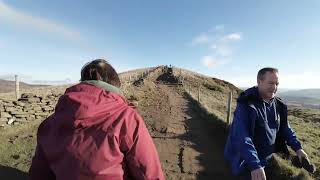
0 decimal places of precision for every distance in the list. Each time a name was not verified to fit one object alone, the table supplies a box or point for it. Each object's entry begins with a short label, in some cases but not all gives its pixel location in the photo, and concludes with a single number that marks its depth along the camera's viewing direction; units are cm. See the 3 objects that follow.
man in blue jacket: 174
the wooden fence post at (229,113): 571
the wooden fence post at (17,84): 635
